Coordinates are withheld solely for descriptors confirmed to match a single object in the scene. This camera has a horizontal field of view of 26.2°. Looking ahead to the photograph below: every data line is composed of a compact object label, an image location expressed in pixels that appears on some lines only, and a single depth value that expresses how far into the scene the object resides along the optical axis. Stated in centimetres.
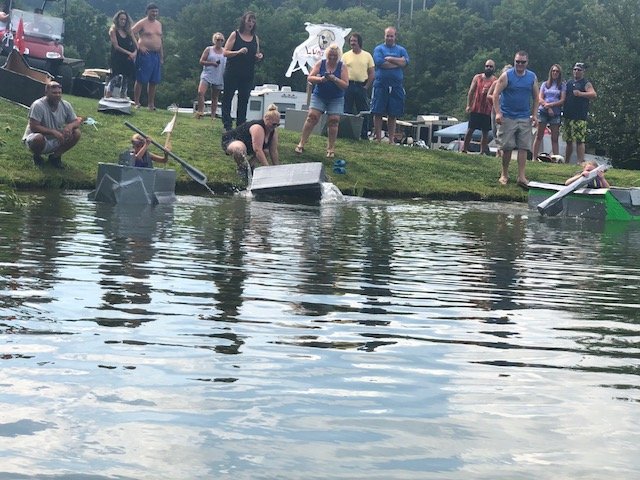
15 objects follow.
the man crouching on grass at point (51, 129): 1802
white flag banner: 3275
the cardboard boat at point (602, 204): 1844
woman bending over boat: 1966
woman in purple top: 2413
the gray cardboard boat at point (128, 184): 1584
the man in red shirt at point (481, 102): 2388
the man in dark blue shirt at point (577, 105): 2388
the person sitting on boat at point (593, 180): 1909
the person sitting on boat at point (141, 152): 1695
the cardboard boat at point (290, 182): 1847
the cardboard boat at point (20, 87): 2247
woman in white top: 2394
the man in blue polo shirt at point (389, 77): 2361
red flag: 3011
